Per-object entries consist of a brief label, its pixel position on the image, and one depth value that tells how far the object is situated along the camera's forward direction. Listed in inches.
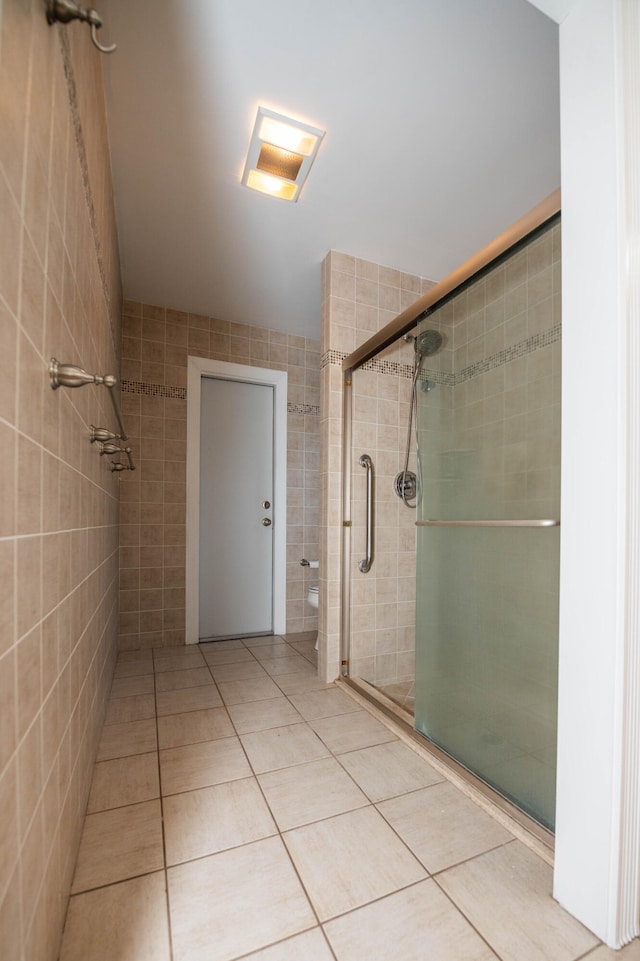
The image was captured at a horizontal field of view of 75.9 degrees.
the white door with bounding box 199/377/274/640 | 120.8
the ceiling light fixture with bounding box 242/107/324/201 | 60.2
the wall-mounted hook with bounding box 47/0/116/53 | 23.8
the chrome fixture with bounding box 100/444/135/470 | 53.5
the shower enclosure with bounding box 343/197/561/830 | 45.4
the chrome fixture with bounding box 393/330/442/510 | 64.6
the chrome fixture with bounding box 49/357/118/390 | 30.2
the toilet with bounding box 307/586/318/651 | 108.2
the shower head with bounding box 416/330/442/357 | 64.3
